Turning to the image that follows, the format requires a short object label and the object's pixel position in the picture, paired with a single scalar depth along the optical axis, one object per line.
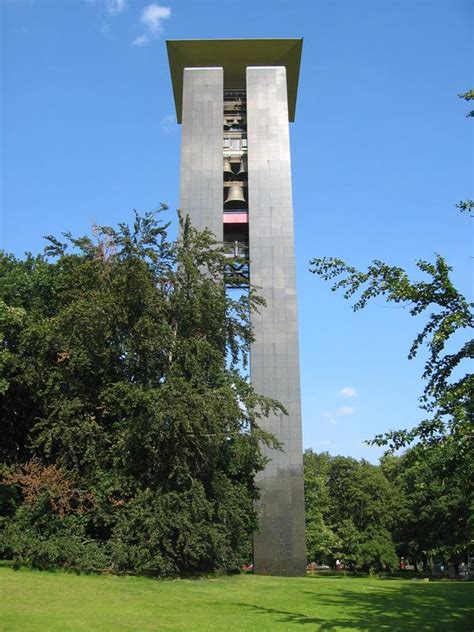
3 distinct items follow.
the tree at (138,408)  18.97
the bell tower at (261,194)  26.31
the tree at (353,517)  42.69
